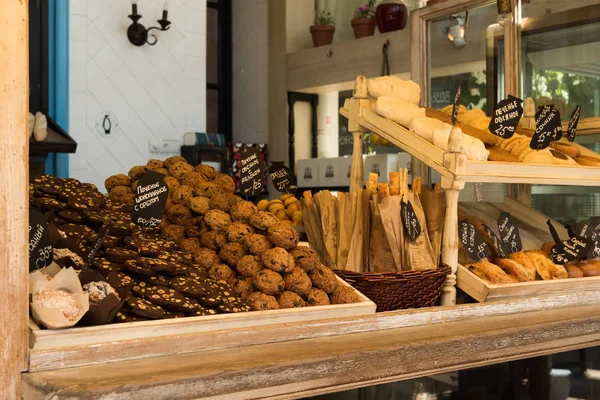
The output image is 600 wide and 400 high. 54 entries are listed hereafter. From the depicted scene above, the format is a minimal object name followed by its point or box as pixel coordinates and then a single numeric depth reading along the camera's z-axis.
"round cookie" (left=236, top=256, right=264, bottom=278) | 1.68
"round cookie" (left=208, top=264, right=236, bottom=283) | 1.68
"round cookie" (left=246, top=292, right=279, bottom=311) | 1.55
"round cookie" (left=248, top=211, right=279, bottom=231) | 1.80
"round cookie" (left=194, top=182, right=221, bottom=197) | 2.01
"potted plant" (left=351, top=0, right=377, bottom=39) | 6.48
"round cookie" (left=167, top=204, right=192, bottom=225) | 1.93
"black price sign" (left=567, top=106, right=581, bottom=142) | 2.69
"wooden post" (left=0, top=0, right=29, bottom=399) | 1.19
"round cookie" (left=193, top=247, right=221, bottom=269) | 1.73
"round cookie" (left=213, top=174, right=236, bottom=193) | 2.12
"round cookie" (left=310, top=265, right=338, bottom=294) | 1.70
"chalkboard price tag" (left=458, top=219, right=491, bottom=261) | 2.09
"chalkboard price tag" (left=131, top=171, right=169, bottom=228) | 1.65
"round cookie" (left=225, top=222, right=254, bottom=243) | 1.78
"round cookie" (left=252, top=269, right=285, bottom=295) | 1.61
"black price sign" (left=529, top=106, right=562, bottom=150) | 2.28
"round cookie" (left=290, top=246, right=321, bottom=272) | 1.74
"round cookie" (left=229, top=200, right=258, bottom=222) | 1.87
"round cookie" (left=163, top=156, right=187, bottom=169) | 2.24
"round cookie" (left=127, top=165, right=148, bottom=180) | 2.22
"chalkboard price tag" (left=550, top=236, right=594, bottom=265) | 2.22
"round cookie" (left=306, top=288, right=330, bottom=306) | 1.64
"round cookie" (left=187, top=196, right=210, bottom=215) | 1.91
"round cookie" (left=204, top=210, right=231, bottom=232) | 1.83
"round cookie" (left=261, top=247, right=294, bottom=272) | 1.67
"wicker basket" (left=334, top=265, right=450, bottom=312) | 1.83
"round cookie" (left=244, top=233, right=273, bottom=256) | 1.73
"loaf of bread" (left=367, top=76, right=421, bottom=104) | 2.45
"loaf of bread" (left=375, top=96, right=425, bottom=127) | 2.25
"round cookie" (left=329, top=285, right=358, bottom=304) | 1.67
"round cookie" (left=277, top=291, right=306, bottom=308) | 1.60
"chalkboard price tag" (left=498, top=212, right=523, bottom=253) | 2.21
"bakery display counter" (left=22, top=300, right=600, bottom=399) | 1.16
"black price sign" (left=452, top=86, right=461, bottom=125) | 2.00
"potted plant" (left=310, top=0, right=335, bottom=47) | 6.76
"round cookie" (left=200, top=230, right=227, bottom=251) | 1.80
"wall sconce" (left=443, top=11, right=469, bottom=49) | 3.25
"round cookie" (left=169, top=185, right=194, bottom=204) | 1.99
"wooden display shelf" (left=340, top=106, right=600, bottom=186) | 1.99
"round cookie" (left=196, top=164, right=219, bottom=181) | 2.20
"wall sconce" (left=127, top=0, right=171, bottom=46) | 5.09
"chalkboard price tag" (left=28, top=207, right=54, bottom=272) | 1.35
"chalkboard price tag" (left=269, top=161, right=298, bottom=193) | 2.52
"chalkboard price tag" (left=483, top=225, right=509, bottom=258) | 2.23
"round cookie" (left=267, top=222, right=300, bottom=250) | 1.75
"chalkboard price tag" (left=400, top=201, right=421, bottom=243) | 1.97
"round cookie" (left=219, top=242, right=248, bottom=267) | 1.74
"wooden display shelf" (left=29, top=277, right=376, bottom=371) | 1.20
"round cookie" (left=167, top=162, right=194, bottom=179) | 2.17
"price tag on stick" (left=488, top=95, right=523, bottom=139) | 2.18
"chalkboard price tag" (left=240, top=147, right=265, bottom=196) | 2.16
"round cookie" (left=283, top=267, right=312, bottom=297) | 1.65
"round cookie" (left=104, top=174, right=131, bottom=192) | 2.22
